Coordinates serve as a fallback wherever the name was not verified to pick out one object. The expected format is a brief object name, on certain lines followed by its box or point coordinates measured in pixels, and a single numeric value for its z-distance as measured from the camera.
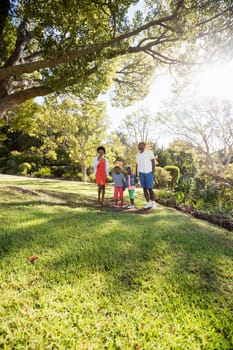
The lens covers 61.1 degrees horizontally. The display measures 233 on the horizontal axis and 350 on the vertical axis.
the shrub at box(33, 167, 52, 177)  24.19
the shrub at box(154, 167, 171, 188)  18.00
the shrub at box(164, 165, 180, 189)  20.08
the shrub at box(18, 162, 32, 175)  23.81
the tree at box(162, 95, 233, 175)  20.73
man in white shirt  6.07
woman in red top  6.23
